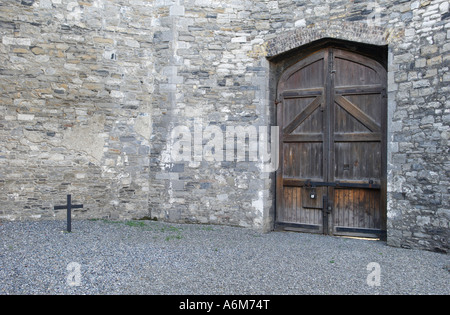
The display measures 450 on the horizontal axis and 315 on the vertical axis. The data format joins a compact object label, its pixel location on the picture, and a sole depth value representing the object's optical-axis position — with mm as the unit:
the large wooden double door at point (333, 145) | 5805
